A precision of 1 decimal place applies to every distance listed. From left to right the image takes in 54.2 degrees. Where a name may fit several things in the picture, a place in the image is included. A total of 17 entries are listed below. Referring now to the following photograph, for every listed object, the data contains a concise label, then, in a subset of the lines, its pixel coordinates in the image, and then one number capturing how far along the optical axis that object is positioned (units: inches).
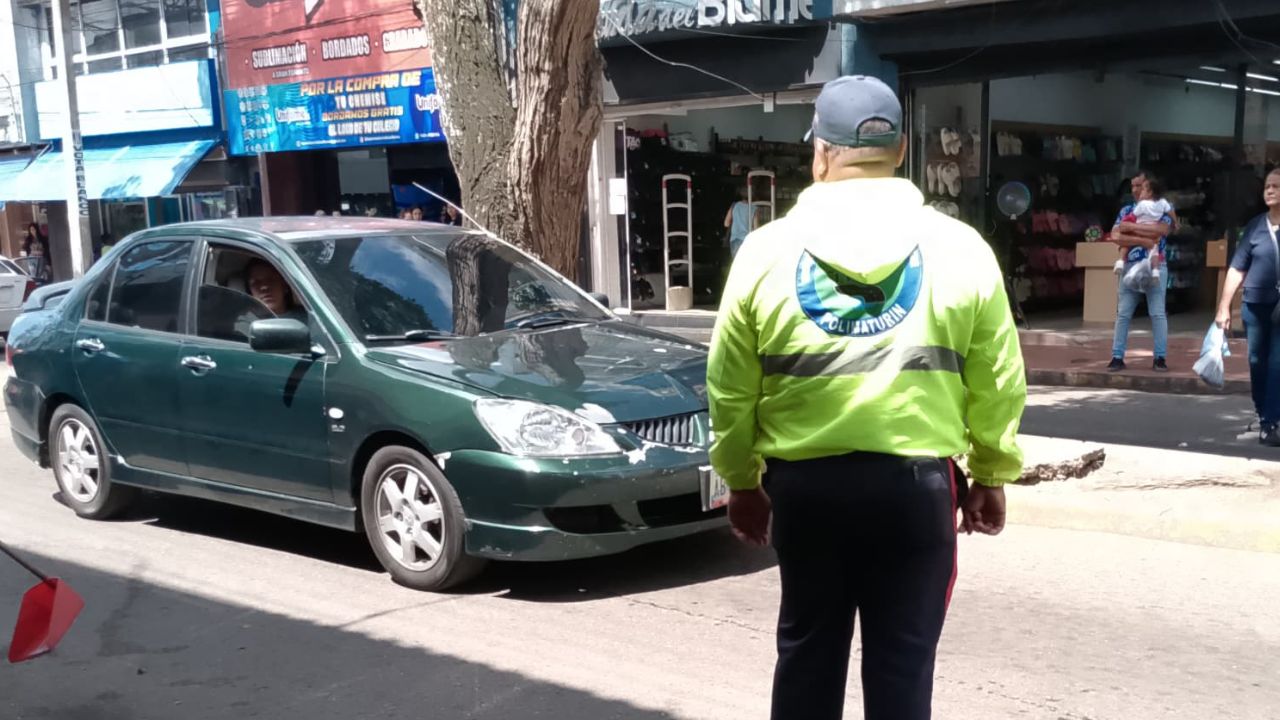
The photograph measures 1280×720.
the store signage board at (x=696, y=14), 603.2
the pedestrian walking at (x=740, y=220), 723.4
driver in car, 246.4
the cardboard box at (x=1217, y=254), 615.5
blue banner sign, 779.4
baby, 456.8
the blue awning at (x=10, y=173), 999.6
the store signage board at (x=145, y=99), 904.9
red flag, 180.1
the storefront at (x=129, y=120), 908.6
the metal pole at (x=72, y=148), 675.4
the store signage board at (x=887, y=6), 559.2
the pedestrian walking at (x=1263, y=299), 313.7
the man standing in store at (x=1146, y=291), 443.8
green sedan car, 208.1
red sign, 784.9
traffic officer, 104.9
